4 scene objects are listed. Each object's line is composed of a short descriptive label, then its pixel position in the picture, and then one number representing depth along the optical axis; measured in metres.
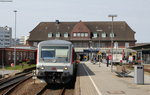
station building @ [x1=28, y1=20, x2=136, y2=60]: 90.12
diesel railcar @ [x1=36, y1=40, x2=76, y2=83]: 18.58
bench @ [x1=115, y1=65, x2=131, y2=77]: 23.45
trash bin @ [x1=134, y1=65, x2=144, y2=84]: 17.70
